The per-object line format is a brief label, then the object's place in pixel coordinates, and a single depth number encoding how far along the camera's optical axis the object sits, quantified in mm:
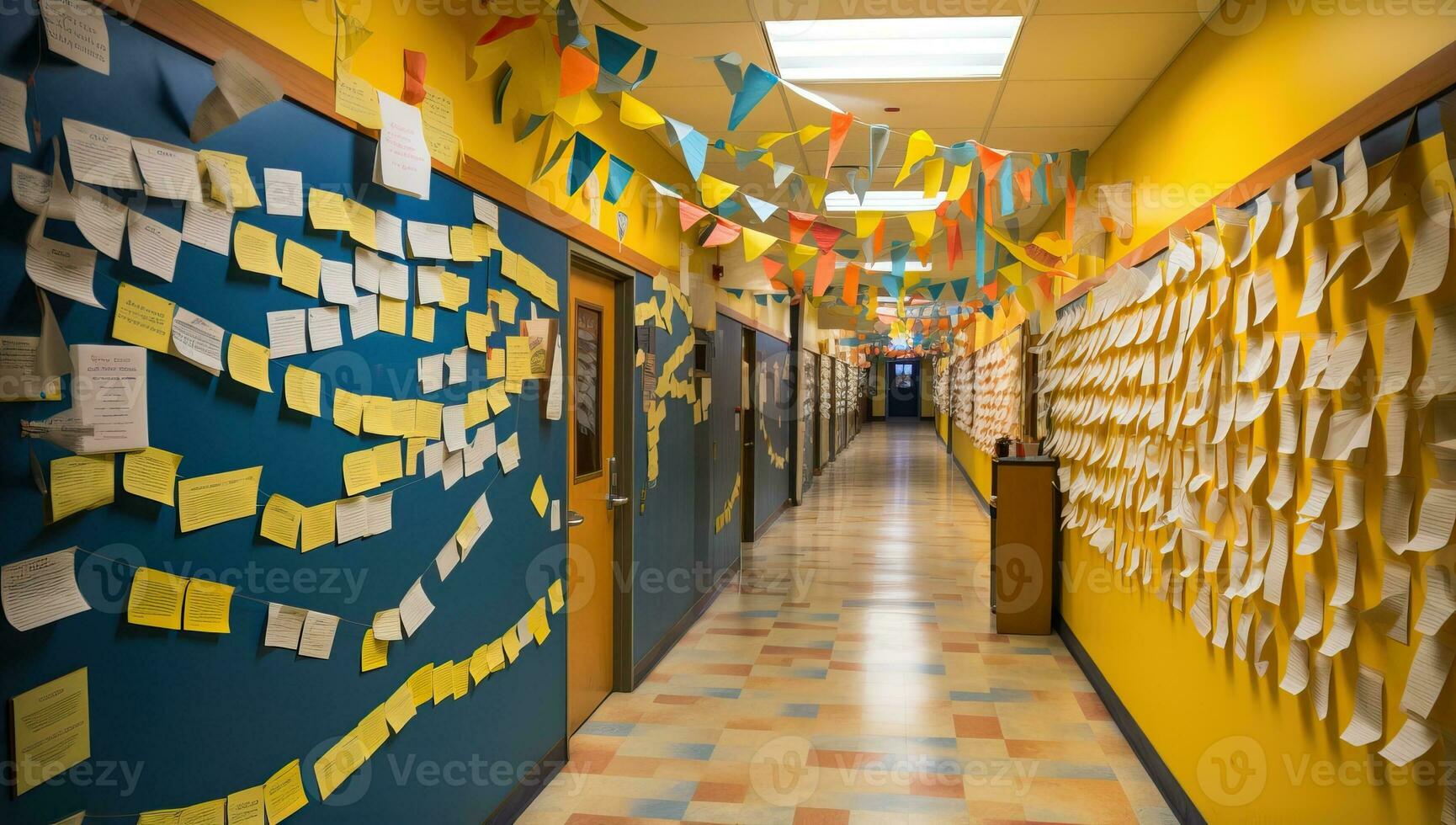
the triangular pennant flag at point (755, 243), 3721
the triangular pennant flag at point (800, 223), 4023
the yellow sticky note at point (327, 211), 1854
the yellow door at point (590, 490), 3746
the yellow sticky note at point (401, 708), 2230
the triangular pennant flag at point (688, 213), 3746
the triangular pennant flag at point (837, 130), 3115
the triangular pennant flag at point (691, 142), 2953
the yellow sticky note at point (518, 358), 2875
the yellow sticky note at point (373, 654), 2113
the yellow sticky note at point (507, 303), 2778
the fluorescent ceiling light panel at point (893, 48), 3189
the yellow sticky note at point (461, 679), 2590
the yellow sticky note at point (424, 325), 2285
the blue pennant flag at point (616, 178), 3357
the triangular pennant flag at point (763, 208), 3543
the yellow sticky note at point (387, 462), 2135
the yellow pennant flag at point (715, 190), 3567
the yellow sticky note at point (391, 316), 2133
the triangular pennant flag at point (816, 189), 3828
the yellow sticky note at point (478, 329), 2582
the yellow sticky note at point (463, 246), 2477
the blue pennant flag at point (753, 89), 2826
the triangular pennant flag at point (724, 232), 3939
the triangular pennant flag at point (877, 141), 3203
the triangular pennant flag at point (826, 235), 4098
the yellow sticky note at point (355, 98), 1935
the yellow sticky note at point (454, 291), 2436
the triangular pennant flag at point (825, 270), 4316
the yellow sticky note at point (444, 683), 2480
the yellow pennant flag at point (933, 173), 3568
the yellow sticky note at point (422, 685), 2357
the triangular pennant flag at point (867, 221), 3803
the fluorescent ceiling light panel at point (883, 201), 5984
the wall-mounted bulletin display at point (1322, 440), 1624
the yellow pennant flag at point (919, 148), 3242
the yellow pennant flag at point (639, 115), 2898
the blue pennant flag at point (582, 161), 3137
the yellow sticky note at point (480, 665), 2701
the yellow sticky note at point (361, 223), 1991
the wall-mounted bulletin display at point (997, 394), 8391
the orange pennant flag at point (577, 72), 2635
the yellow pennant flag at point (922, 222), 3785
